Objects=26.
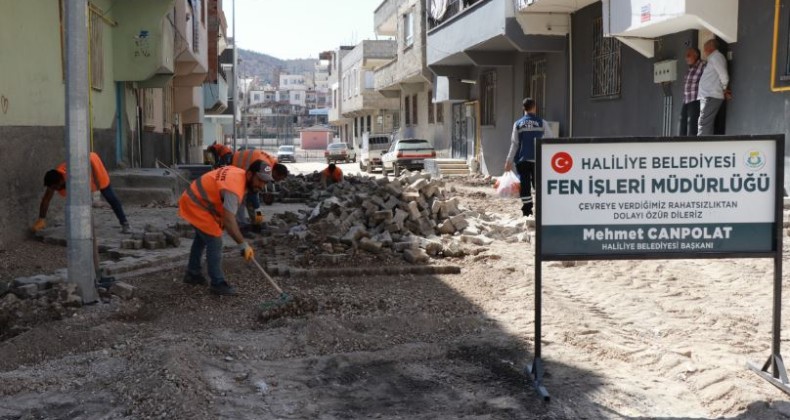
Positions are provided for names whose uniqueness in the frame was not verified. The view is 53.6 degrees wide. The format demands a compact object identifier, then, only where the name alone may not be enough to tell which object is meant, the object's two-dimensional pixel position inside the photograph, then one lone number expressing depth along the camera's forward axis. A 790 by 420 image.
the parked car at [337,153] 51.16
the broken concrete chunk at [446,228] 9.98
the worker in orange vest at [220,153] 13.24
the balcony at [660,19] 10.89
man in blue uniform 10.70
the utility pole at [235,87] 38.62
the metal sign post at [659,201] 4.46
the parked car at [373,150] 35.53
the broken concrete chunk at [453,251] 8.87
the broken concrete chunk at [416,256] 8.34
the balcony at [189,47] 19.24
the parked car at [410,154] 27.75
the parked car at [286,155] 59.00
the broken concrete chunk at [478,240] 9.50
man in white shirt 11.08
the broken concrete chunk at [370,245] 8.59
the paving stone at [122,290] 6.73
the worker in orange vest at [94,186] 8.89
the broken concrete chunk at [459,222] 10.08
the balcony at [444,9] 22.85
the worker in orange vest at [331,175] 18.09
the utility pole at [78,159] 6.15
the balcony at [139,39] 15.43
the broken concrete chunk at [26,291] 6.48
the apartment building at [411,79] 29.98
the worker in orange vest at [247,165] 7.58
